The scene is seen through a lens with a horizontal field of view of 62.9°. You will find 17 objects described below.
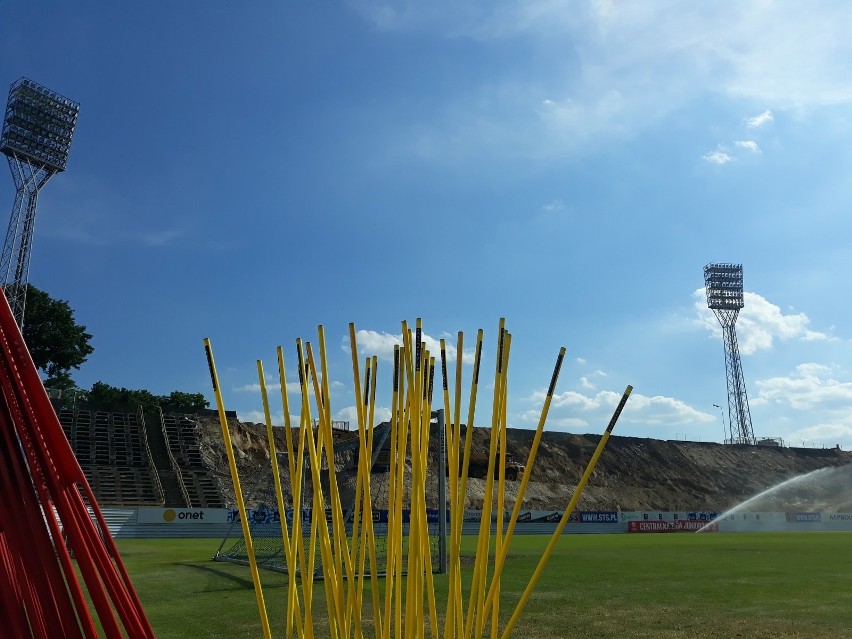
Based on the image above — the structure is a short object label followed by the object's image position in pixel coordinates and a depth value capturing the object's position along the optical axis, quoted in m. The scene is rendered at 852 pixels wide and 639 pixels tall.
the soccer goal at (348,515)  14.62
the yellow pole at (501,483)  4.07
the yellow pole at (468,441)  3.89
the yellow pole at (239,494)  4.21
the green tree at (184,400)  72.44
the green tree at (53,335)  60.12
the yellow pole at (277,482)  4.46
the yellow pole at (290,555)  4.45
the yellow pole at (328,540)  4.29
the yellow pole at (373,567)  4.26
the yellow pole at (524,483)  3.98
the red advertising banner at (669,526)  43.78
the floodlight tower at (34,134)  42.69
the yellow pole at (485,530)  4.08
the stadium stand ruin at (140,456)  45.59
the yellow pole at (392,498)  4.25
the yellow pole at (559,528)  3.97
